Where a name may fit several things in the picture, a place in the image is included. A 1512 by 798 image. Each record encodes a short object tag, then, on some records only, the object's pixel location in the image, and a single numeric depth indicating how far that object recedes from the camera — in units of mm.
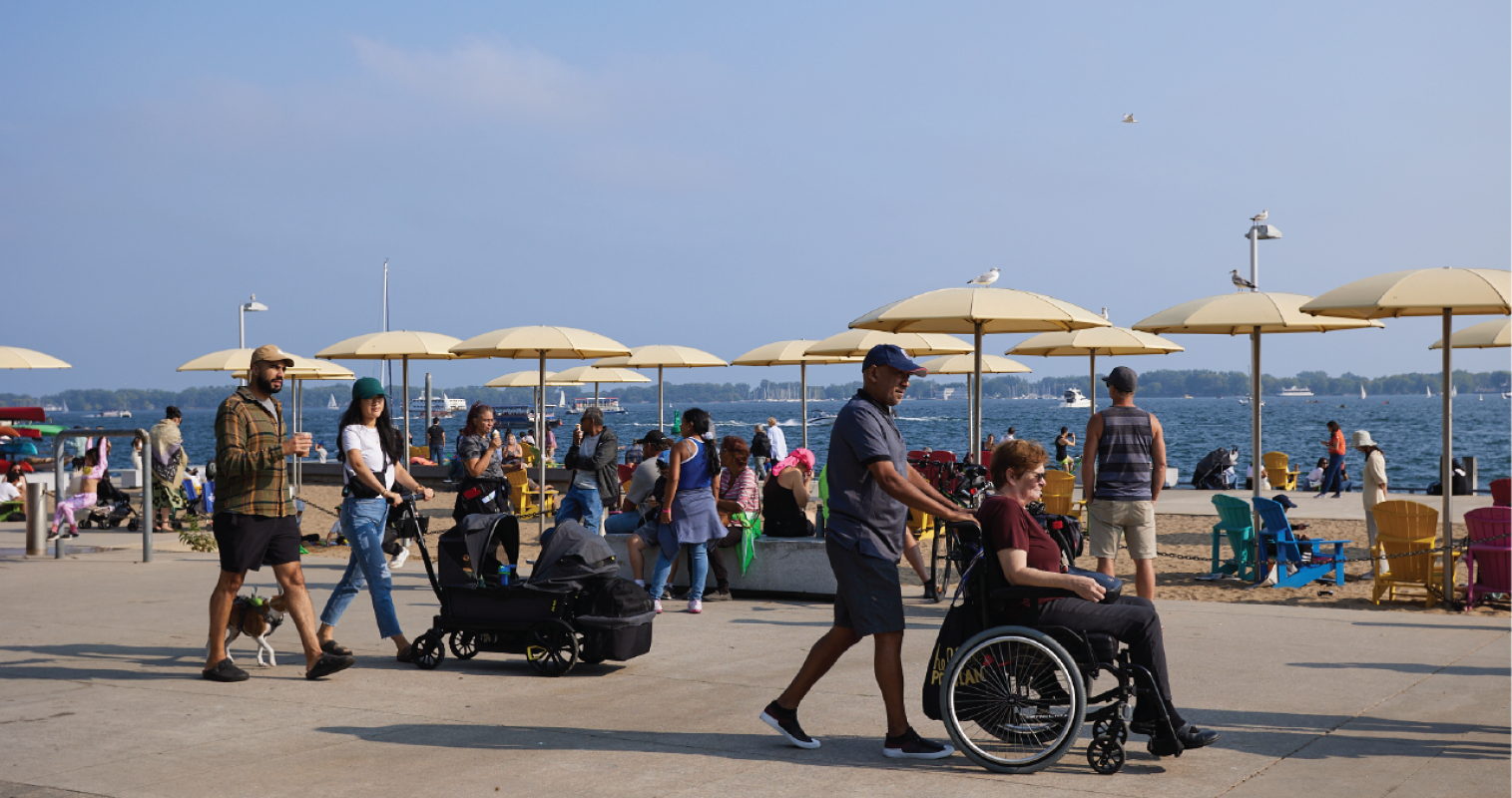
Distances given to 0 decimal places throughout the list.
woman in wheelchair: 4922
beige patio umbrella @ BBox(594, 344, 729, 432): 23438
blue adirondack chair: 10680
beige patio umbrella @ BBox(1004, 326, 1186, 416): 16391
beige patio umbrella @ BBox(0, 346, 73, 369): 19109
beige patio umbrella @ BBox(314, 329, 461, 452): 17938
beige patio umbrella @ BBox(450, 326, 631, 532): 15266
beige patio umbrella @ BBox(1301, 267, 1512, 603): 8898
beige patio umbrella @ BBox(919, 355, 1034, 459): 22875
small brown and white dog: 7066
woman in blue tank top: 9227
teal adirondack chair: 11156
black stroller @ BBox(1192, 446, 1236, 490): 23875
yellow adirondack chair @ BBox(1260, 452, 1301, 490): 21578
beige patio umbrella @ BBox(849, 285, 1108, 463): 10359
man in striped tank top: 8102
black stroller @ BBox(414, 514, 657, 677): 7027
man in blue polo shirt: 5070
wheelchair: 4844
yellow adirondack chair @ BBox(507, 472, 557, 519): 18656
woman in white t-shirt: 7195
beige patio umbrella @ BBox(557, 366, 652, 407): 31281
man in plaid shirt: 6547
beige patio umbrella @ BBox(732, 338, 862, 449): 21531
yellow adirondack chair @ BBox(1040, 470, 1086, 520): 14352
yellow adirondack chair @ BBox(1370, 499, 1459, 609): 9703
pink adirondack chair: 9312
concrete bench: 10141
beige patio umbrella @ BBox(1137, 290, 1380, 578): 11258
